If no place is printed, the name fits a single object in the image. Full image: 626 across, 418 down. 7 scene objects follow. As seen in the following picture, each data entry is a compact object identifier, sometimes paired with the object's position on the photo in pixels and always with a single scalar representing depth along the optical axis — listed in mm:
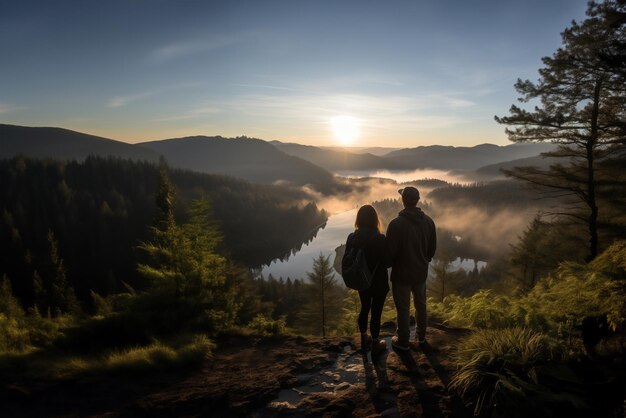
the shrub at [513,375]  3631
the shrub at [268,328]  8780
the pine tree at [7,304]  20541
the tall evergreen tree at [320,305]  25297
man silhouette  5590
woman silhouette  5512
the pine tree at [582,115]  12117
